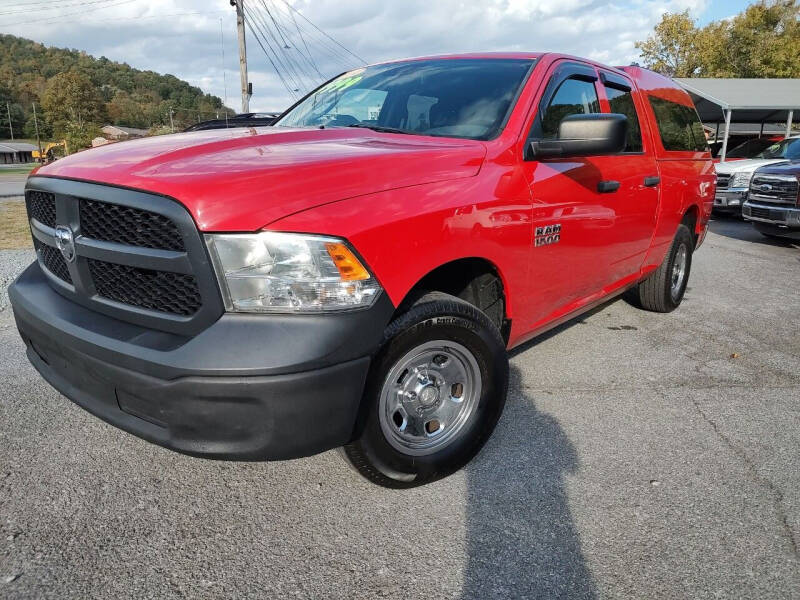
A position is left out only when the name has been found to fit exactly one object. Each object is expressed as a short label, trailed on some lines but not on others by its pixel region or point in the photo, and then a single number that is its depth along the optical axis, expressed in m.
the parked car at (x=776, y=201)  8.80
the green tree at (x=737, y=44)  35.53
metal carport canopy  20.81
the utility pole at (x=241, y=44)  23.69
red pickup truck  1.85
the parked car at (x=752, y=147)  14.23
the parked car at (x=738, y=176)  12.09
